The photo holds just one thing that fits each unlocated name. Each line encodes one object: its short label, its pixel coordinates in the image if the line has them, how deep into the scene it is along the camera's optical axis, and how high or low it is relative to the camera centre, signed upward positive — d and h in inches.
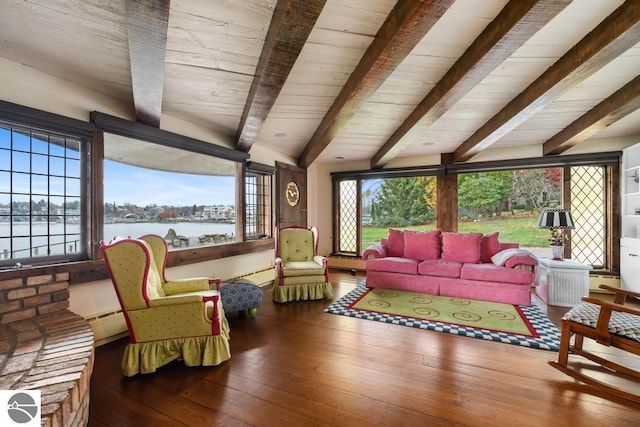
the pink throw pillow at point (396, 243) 179.8 -20.5
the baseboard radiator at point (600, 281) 155.2 -40.0
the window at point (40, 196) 82.1 +5.7
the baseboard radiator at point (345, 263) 223.1 -42.2
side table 133.4 -35.3
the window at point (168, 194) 107.7 +9.3
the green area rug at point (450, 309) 113.1 -47.0
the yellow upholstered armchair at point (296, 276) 143.9 -34.3
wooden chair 69.2 -33.4
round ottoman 117.0 -37.5
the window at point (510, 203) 215.8 +8.2
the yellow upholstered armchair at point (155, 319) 78.5 -32.9
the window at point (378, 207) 227.0 +5.4
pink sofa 138.9 -30.1
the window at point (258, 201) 172.0 +7.6
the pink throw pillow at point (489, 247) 158.9 -20.4
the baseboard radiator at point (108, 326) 95.6 -41.8
